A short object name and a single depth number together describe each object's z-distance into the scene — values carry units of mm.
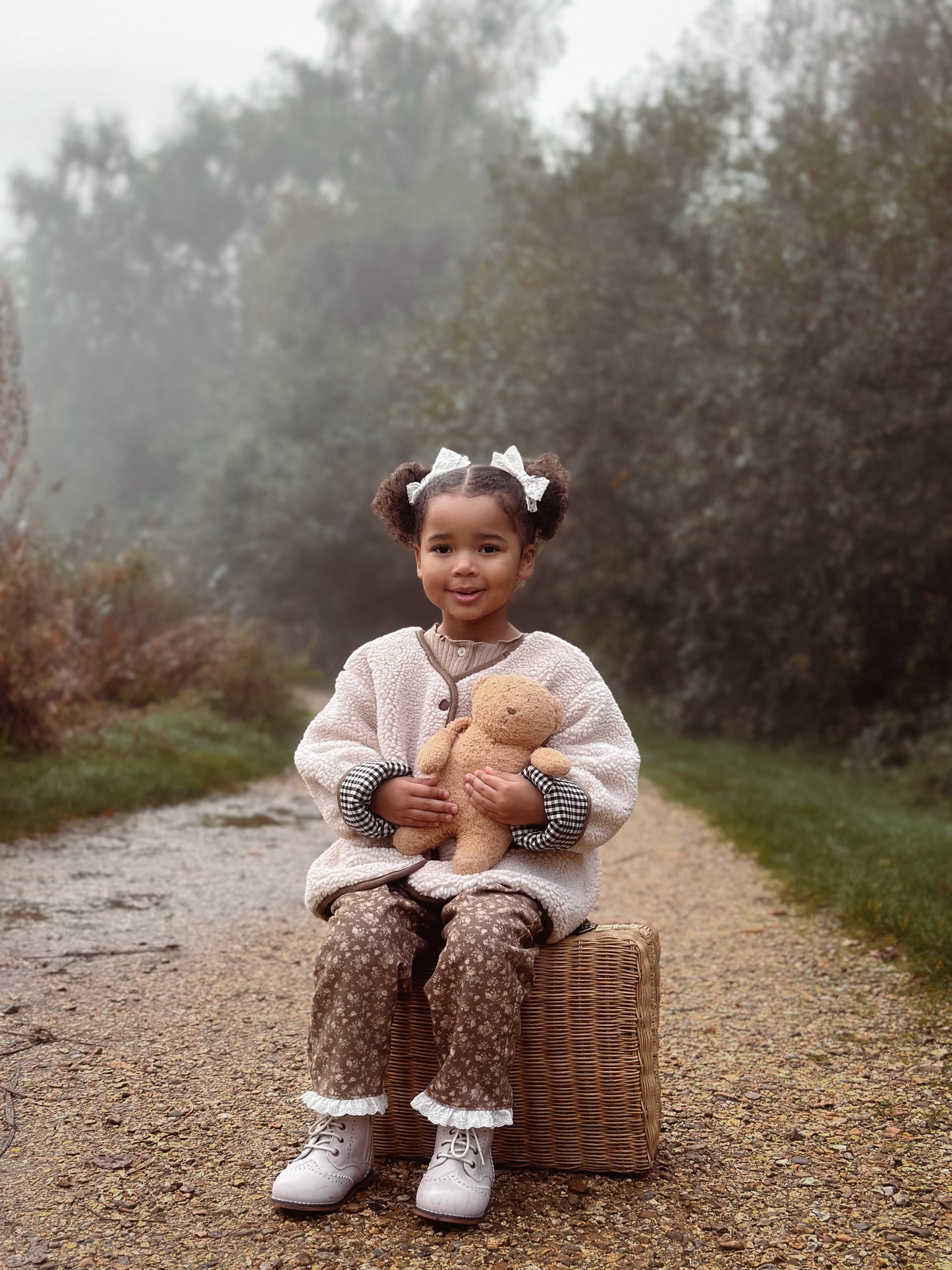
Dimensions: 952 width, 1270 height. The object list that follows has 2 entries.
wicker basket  2475
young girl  2320
